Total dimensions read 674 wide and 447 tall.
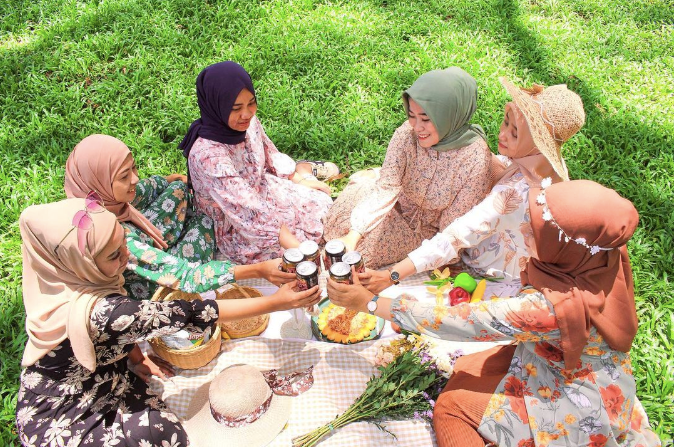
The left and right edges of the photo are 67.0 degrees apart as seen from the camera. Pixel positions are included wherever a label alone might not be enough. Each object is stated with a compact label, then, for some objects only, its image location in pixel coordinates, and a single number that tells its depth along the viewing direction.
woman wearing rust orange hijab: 2.45
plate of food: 3.66
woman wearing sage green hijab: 3.61
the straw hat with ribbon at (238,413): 3.07
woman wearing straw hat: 3.35
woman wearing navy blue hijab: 3.84
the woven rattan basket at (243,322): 3.74
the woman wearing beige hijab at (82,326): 2.61
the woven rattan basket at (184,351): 3.44
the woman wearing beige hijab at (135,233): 3.35
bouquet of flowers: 3.13
